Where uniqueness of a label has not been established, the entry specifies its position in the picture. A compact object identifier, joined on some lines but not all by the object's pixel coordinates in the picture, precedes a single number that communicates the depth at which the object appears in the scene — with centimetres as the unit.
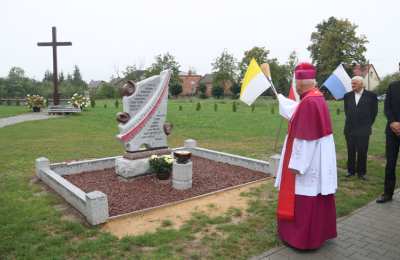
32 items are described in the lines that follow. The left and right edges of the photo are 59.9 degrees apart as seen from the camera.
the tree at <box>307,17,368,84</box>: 4400
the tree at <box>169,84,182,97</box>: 5125
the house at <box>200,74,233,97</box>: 5328
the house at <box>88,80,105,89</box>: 8652
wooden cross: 2321
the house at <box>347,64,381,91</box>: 5709
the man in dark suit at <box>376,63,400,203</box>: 536
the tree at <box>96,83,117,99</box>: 4891
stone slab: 681
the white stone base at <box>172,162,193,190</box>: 609
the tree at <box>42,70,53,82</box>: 7254
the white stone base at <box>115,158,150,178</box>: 666
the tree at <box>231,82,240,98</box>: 4806
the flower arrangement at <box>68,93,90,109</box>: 2457
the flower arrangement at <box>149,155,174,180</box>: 654
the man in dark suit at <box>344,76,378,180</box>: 673
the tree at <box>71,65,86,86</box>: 6484
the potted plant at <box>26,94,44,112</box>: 2484
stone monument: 677
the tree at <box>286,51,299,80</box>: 4780
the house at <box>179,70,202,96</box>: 7025
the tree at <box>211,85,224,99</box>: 5047
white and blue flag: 848
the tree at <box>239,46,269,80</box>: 4606
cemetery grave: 576
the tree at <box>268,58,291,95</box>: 4400
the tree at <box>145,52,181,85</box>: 5288
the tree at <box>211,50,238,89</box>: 5250
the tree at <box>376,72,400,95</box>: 4634
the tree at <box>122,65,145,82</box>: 5197
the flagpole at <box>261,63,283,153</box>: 580
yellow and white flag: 710
